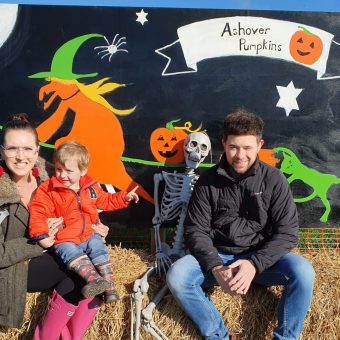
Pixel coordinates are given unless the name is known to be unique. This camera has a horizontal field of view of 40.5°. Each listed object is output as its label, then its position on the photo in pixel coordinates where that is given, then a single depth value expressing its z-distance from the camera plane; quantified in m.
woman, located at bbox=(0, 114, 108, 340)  2.53
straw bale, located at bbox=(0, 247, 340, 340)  2.71
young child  2.58
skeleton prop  3.12
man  2.51
